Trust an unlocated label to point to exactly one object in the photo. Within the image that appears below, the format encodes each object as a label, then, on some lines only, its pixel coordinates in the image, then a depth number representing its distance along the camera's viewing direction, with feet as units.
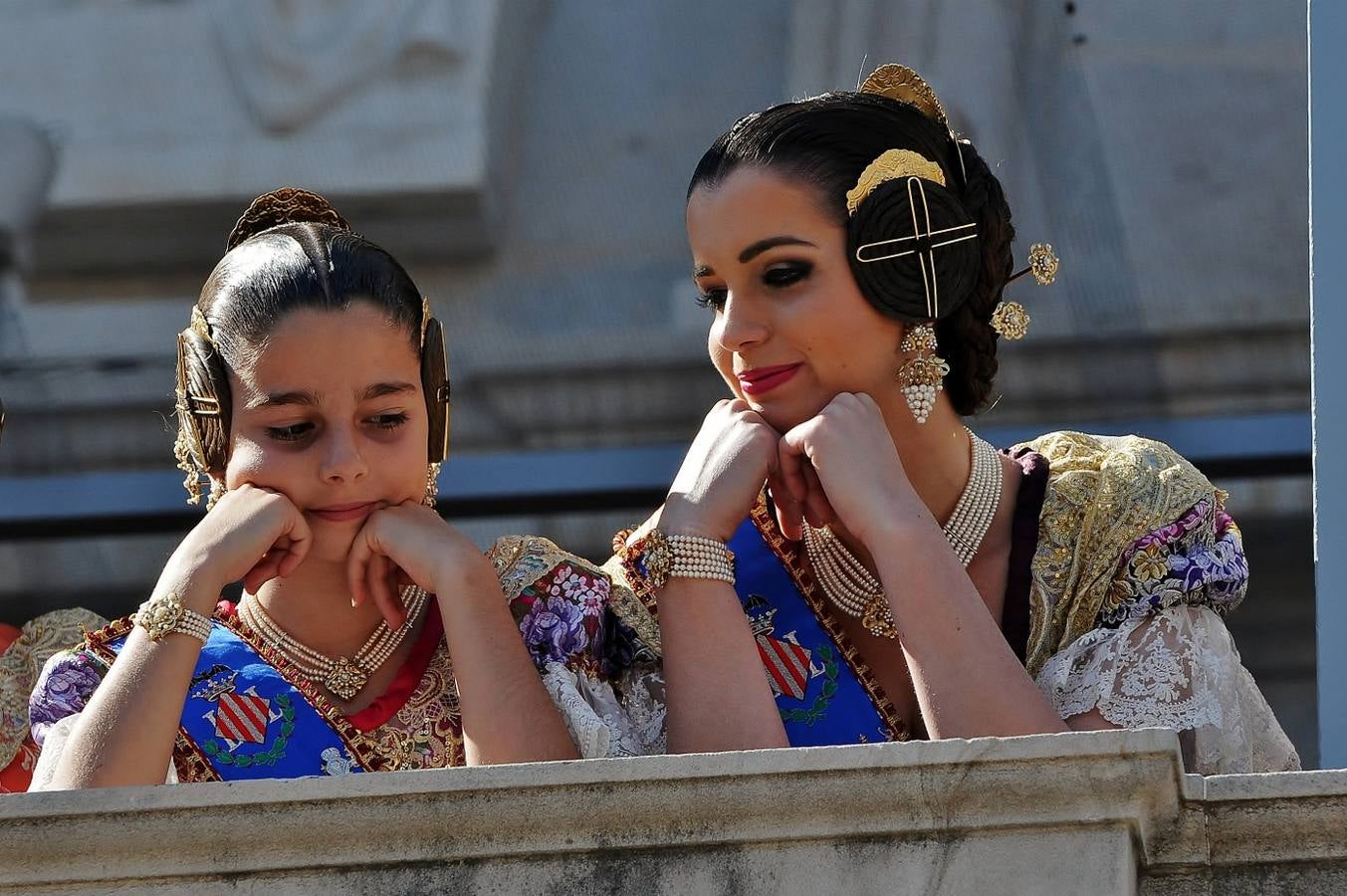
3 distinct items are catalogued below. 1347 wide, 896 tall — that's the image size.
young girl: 23.32
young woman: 23.15
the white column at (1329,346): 26.96
